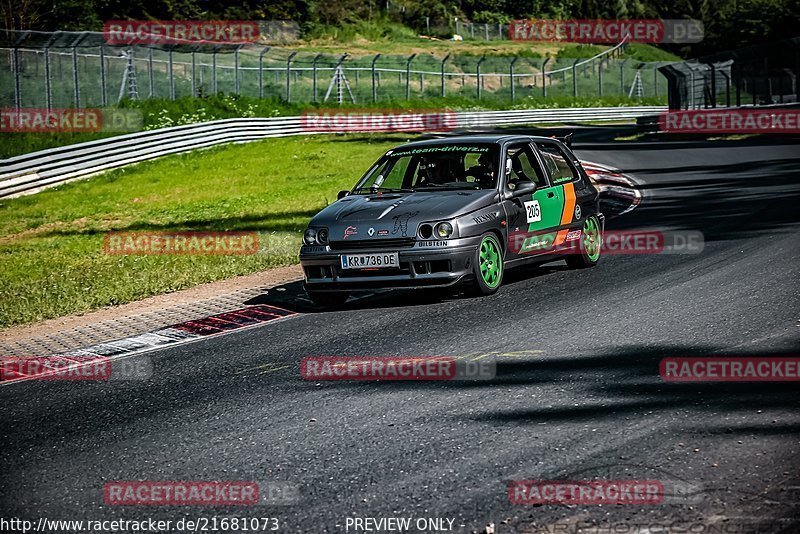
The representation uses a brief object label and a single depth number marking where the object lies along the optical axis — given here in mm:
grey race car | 18297
